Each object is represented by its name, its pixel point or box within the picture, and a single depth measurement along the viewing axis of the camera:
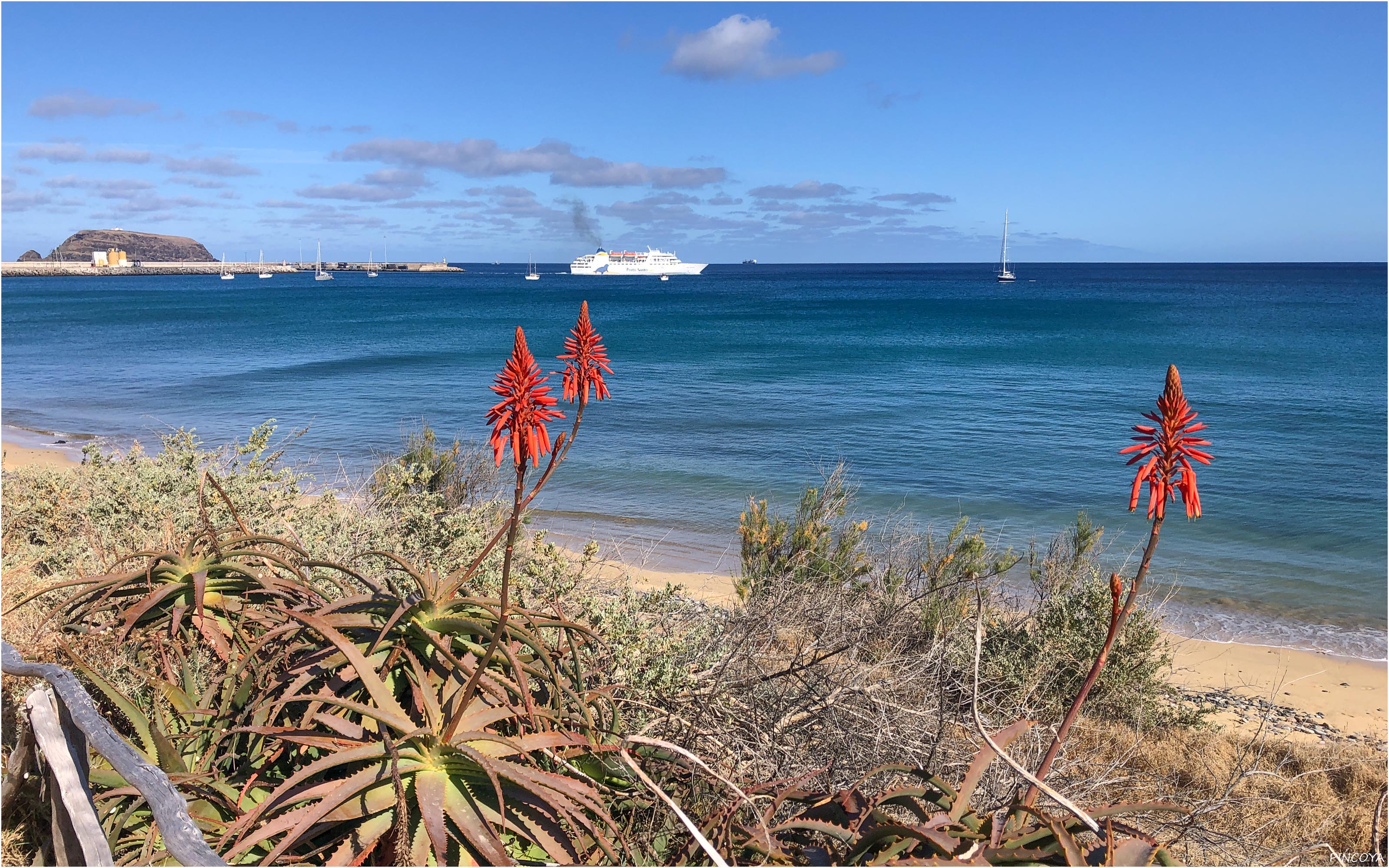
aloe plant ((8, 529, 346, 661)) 2.81
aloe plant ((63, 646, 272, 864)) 2.19
